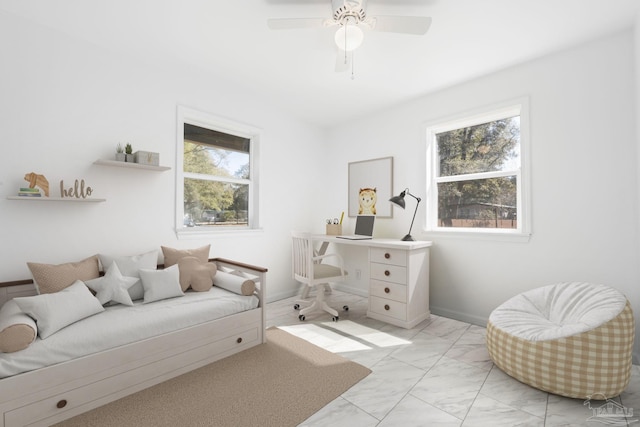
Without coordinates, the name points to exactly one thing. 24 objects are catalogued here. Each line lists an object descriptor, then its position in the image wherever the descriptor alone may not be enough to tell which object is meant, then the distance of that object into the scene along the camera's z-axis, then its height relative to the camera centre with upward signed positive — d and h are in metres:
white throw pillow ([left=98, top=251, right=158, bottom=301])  2.22 -0.39
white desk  2.78 -0.63
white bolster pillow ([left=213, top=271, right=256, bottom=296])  2.39 -0.57
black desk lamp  3.16 +0.21
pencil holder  3.75 -0.14
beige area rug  1.54 -1.09
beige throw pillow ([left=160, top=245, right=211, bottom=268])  2.57 -0.34
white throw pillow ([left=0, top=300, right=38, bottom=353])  1.40 -0.59
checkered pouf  1.62 -0.76
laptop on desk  3.56 -0.09
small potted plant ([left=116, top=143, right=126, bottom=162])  2.38 +0.52
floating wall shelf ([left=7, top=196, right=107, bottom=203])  1.95 +0.13
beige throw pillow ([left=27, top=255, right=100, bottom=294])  1.92 -0.41
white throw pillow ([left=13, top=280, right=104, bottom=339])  1.59 -0.54
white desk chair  2.96 -0.58
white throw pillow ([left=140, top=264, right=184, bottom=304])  2.17 -0.52
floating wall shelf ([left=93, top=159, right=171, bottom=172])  2.29 +0.44
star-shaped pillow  2.01 -0.51
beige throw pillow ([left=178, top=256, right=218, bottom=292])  2.44 -0.50
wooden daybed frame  1.41 -0.91
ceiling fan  1.73 +1.23
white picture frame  3.62 +0.47
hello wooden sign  2.18 +0.20
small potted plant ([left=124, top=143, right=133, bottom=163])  2.41 +0.55
